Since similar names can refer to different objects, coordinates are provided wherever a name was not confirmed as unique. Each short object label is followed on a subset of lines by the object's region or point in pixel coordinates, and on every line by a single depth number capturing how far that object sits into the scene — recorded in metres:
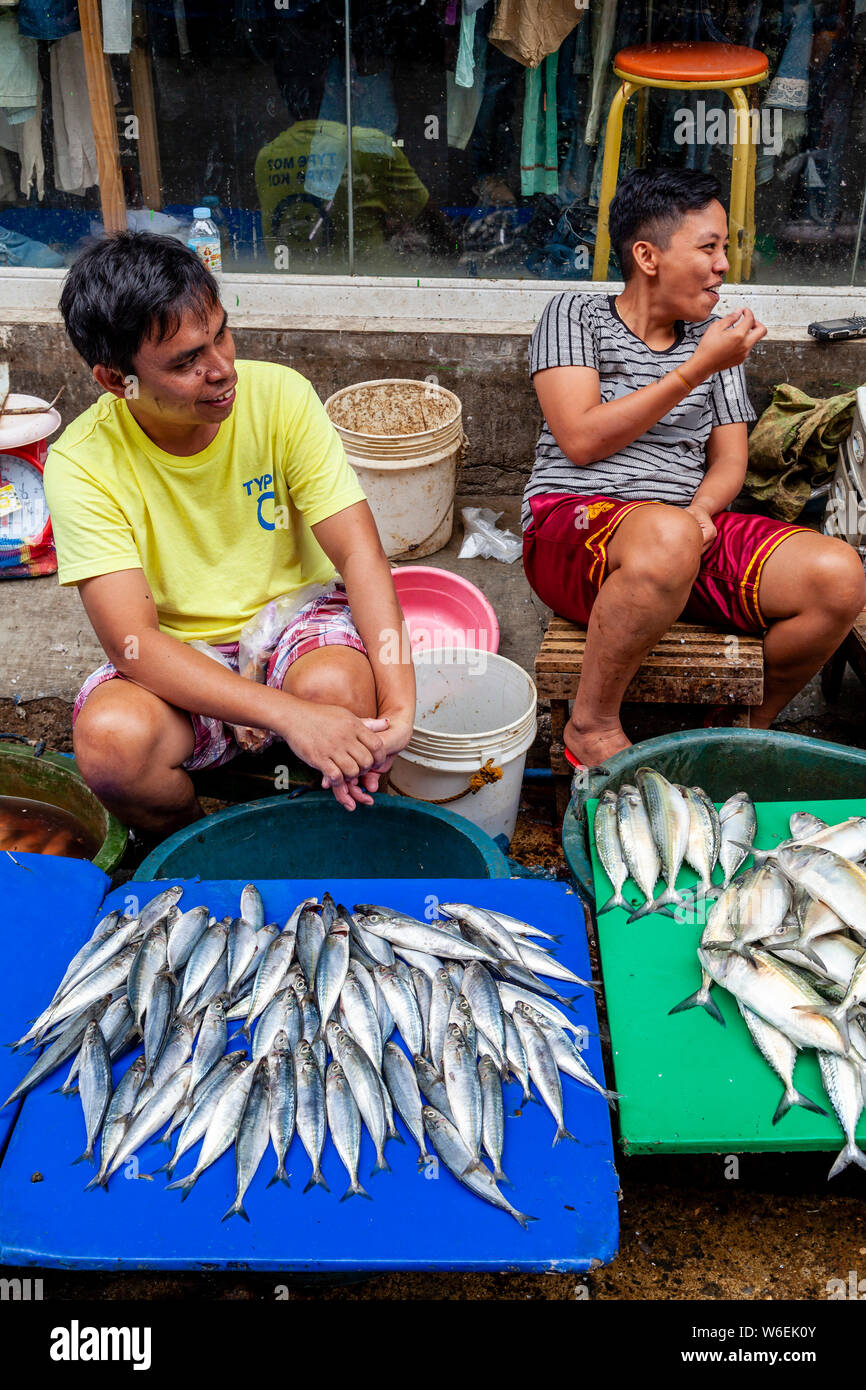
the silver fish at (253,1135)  1.94
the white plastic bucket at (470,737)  3.18
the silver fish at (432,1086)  2.07
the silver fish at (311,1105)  1.99
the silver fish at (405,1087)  2.04
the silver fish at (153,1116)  2.00
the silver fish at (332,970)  2.25
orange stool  4.70
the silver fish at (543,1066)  2.04
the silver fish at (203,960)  2.32
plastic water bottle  5.13
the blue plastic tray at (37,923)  2.33
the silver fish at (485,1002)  2.17
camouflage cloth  4.35
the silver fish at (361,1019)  2.18
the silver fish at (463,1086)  1.99
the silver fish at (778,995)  2.11
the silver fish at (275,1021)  2.18
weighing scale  4.66
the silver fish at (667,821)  2.51
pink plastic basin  4.04
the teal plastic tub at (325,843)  2.82
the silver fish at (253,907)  2.47
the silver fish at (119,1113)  1.98
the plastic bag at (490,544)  4.84
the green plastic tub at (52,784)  3.08
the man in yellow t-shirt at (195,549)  2.60
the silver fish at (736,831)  2.58
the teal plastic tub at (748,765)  2.93
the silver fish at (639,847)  2.53
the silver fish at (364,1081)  2.02
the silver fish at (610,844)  2.50
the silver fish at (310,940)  2.33
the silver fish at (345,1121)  1.96
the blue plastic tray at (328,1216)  1.84
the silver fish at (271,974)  2.26
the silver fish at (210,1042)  2.14
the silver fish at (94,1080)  2.05
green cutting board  2.01
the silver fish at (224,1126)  1.97
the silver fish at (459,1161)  1.89
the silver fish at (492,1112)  1.96
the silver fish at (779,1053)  2.04
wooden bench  3.28
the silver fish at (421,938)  2.33
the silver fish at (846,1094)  1.99
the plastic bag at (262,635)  3.07
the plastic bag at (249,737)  3.00
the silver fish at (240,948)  2.34
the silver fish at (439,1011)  2.18
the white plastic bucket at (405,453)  4.43
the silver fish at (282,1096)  2.00
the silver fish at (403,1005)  2.22
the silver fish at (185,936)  2.37
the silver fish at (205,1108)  2.01
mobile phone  4.70
